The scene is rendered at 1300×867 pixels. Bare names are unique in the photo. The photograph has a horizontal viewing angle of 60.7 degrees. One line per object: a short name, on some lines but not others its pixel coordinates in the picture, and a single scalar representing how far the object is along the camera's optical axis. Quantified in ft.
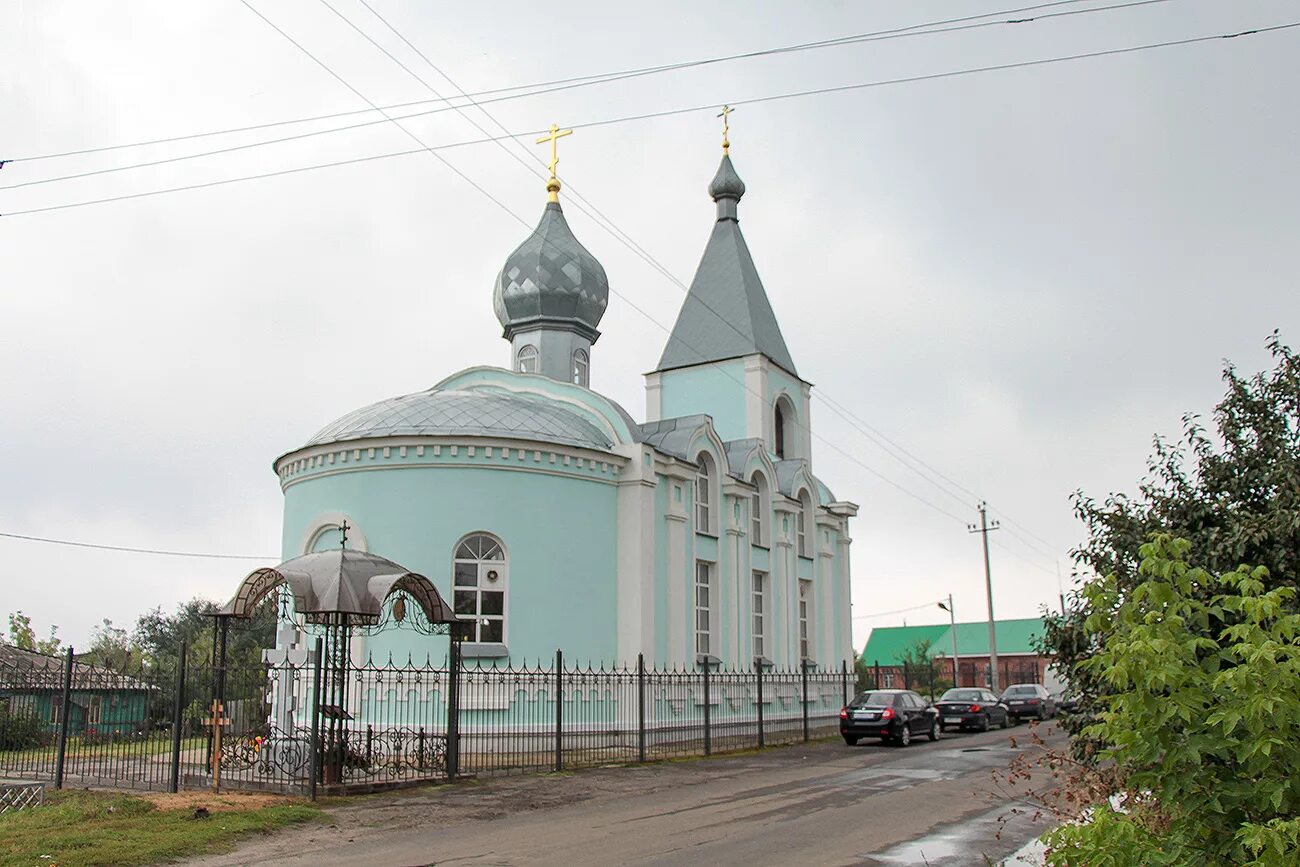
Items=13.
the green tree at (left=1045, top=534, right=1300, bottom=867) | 15.16
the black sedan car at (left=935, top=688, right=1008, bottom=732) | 96.02
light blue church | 65.36
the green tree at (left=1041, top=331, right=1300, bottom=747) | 23.94
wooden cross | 44.32
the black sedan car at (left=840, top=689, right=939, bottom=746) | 75.15
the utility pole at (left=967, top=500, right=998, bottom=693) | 129.80
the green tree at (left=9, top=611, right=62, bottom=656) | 151.53
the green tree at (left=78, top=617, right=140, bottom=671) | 121.28
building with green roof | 195.31
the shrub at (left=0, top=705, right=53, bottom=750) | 57.00
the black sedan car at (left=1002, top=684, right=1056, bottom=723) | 114.93
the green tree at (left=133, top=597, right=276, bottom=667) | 104.99
